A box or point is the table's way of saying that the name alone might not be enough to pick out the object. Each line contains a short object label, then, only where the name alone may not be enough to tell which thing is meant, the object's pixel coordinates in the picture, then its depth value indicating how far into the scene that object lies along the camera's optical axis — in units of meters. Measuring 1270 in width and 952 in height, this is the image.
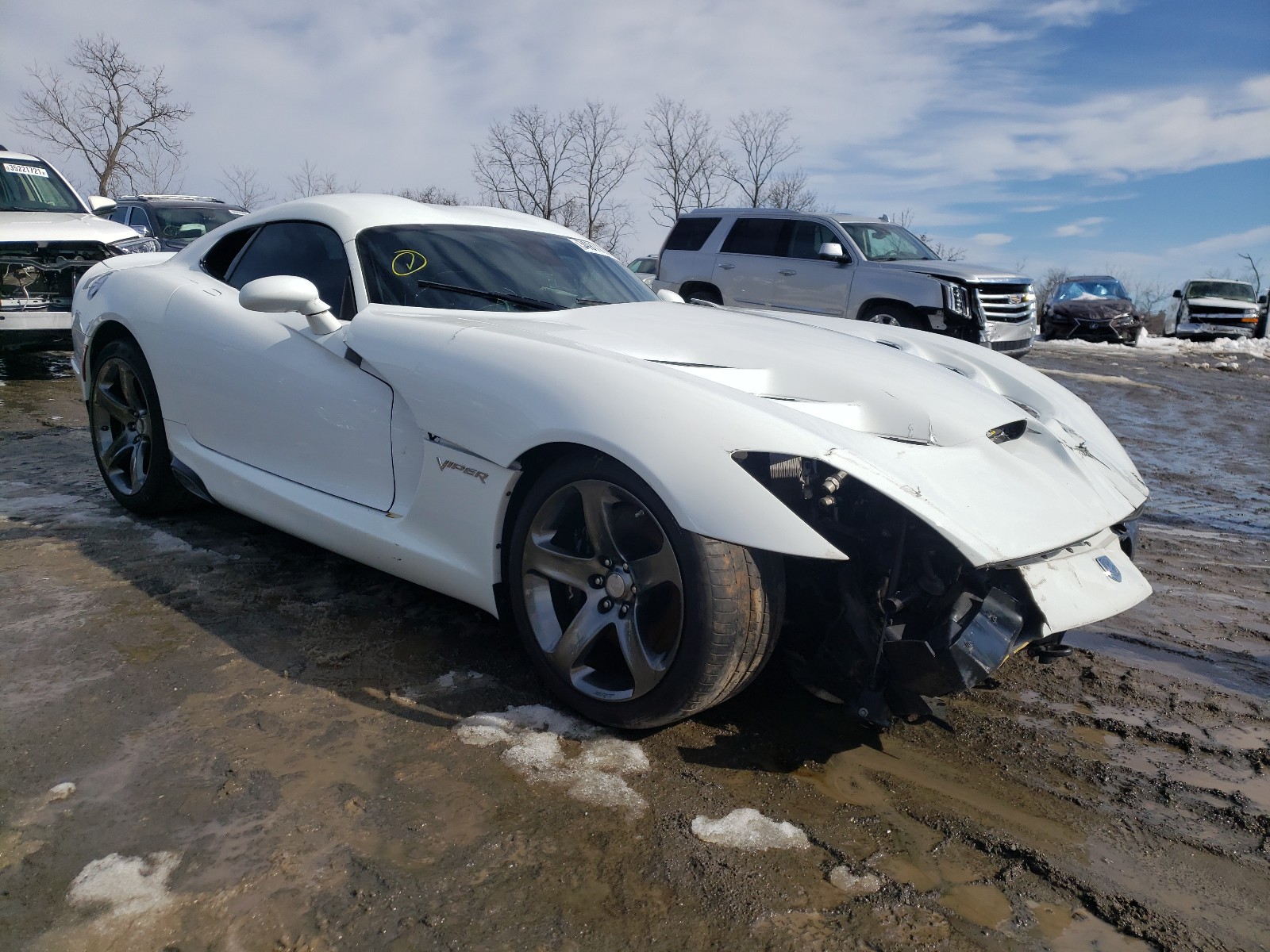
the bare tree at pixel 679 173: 30.70
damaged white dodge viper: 2.15
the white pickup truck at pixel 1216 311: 21.27
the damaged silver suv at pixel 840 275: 9.88
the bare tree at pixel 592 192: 29.80
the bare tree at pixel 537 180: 29.55
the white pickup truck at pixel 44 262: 7.79
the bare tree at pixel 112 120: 24.89
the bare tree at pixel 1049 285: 53.28
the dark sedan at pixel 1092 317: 18.95
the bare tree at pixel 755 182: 30.94
